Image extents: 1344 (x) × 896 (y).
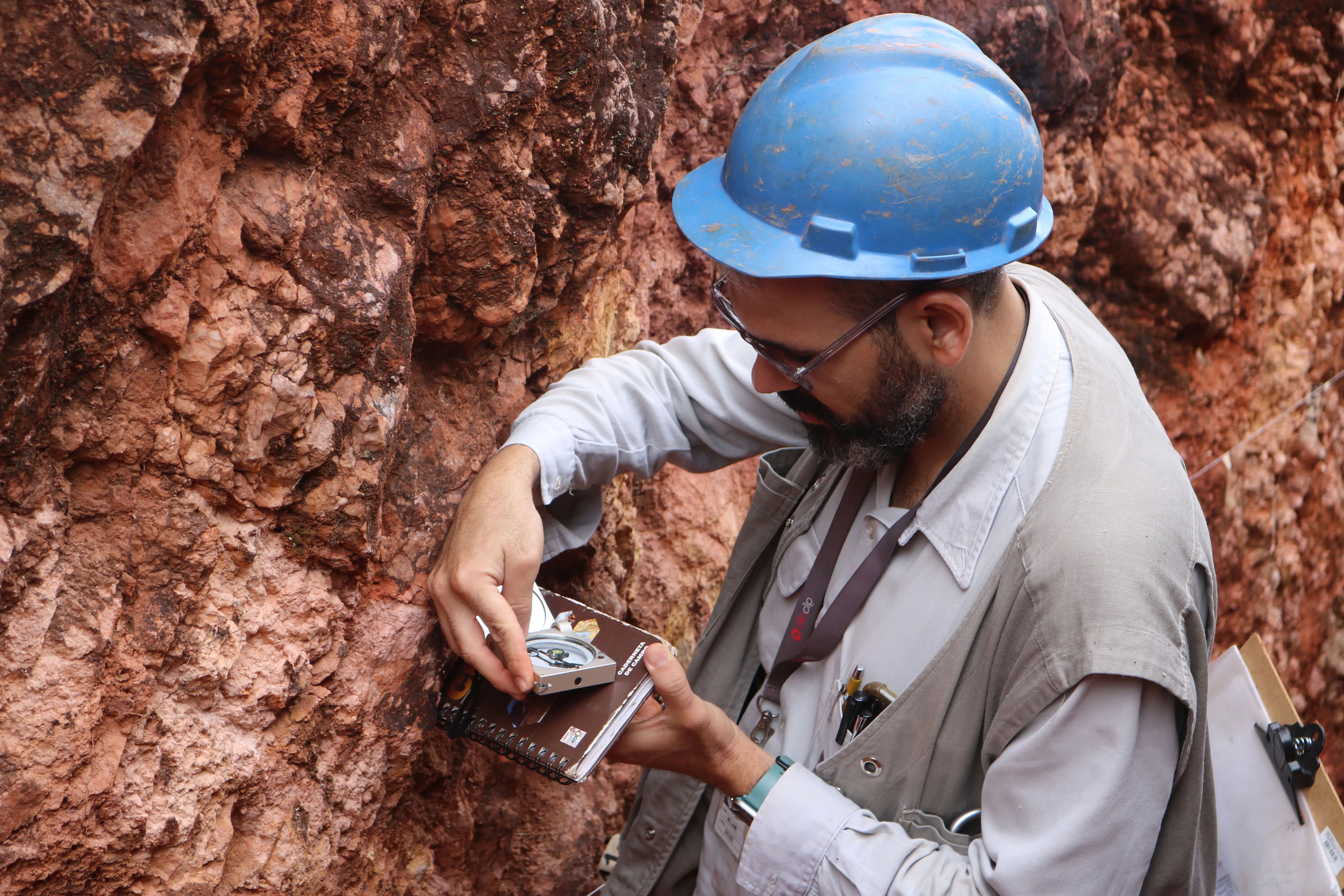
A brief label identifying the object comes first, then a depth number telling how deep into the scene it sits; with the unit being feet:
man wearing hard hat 4.96
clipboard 6.75
